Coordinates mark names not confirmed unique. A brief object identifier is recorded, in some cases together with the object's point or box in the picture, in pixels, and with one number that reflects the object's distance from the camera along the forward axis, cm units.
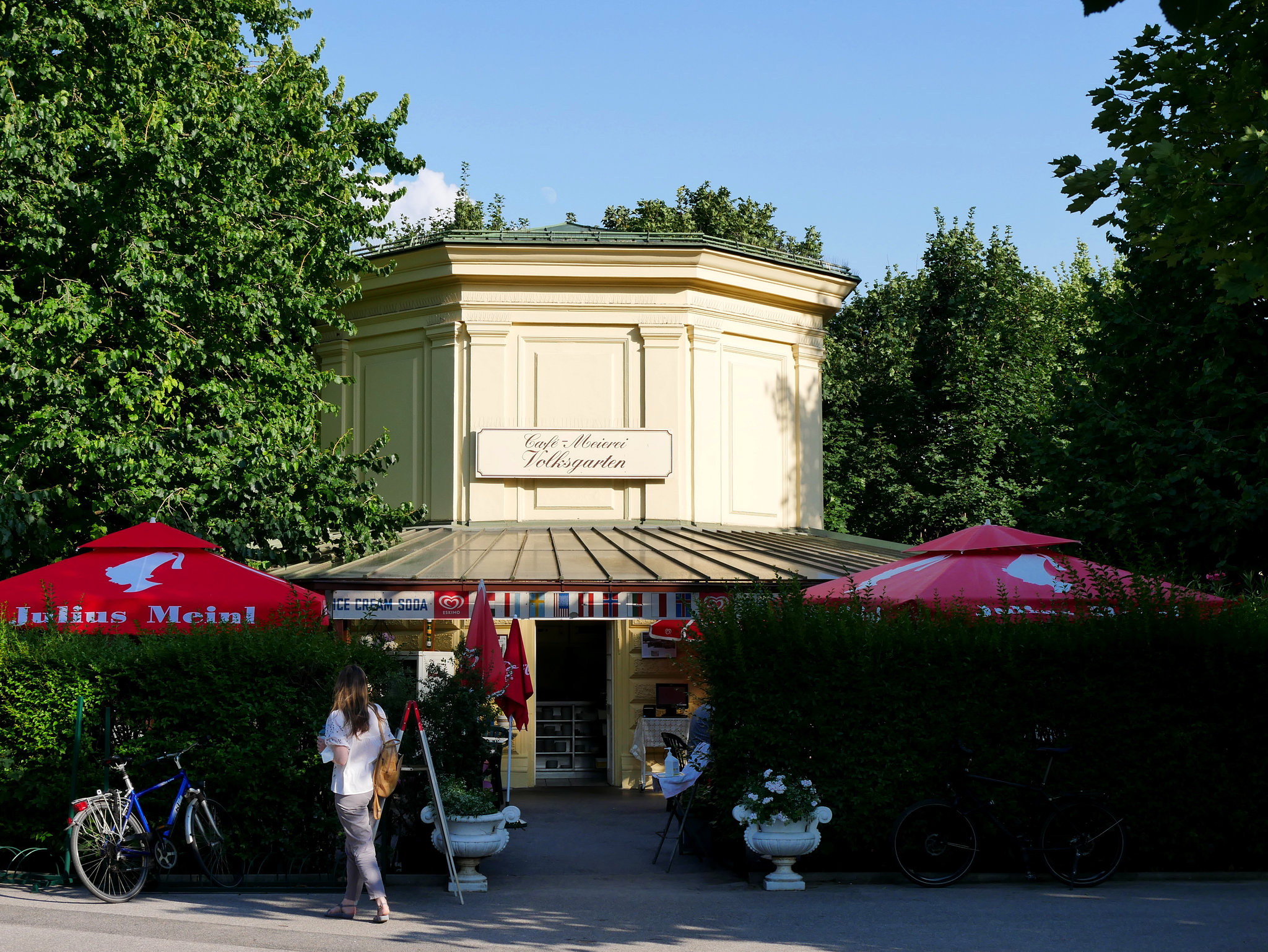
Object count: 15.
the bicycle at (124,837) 871
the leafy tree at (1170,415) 1616
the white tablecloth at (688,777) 1028
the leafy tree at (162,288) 1388
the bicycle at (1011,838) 920
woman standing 834
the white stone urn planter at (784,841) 916
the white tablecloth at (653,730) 1571
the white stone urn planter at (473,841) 918
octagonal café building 1670
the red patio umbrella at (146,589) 1097
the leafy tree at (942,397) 2741
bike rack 920
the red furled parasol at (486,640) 1103
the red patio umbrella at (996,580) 1028
